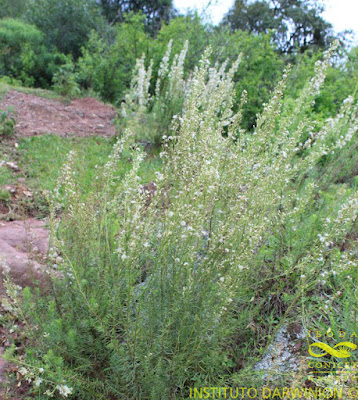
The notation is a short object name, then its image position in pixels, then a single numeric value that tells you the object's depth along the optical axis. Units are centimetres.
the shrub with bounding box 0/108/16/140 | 597
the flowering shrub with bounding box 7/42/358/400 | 203
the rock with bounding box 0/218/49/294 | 301
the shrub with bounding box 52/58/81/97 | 888
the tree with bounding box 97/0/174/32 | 2044
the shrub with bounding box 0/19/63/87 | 1114
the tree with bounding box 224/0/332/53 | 2358
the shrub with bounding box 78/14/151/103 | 926
